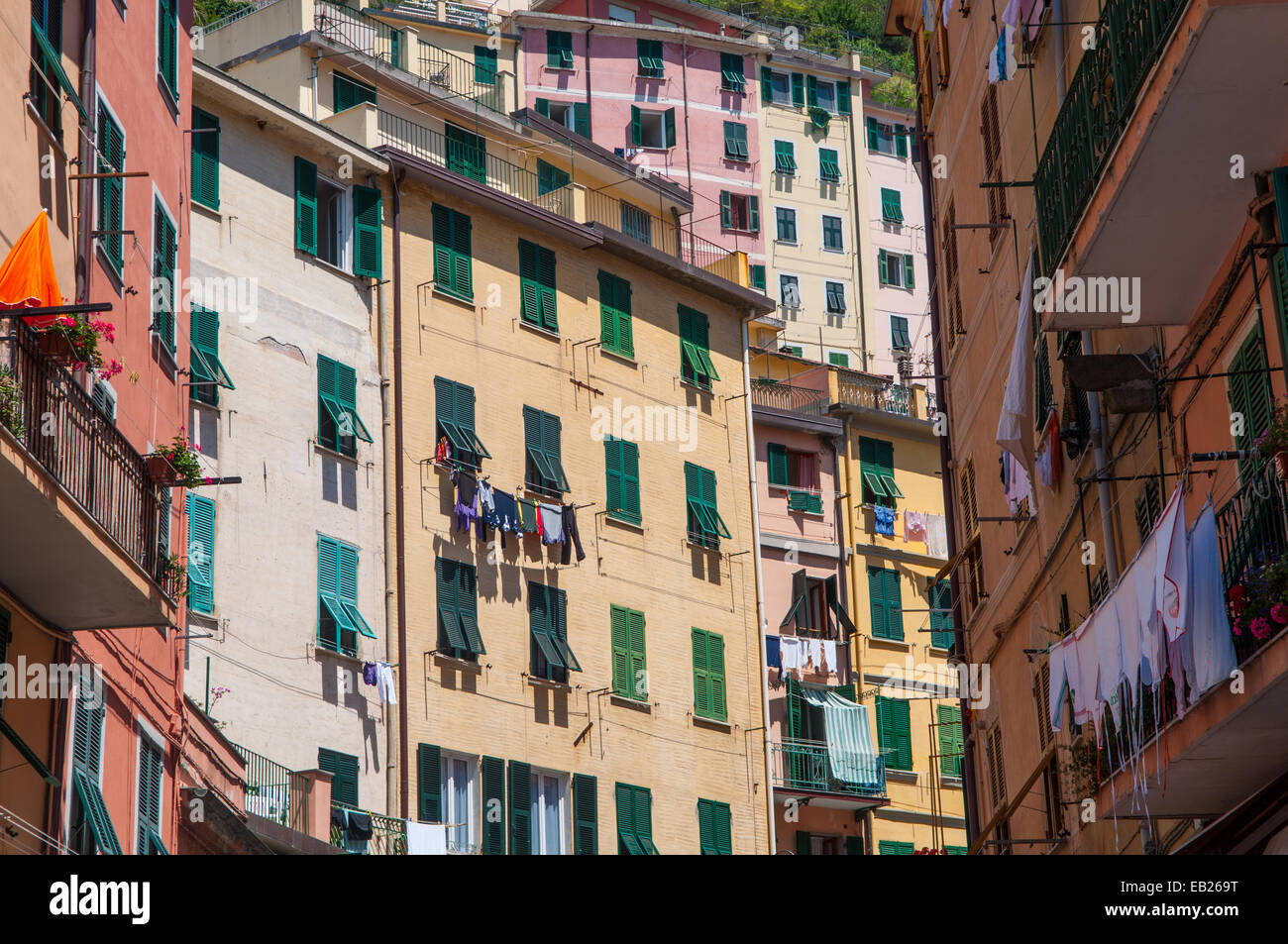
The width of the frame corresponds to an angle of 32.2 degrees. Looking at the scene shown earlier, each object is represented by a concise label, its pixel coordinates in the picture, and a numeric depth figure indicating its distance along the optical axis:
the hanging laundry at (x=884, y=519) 50.69
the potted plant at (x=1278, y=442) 14.45
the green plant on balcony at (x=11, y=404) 16.59
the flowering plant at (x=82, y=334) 18.20
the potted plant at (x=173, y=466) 20.81
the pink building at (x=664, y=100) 68.06
